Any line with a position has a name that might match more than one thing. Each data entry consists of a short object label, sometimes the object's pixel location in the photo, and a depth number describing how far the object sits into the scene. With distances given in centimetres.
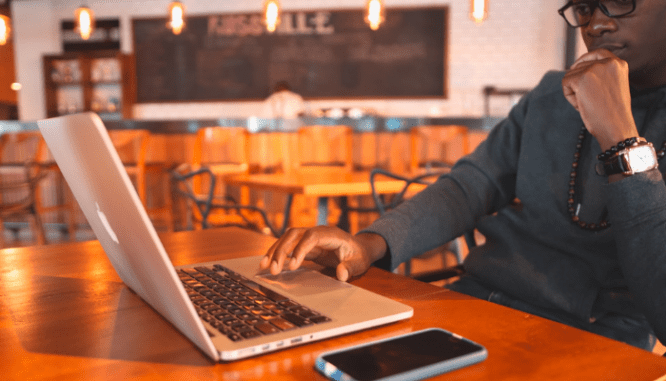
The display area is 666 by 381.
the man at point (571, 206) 71
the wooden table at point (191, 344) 41
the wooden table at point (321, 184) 219
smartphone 39
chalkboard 710
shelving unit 760
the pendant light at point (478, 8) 411
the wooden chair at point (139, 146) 446
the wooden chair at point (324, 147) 376
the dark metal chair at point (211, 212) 247
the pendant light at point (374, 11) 428
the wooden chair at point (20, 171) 356
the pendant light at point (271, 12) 443
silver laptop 41
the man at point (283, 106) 555
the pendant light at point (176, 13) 477
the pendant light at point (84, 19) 499
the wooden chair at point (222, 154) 389
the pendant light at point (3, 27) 476
